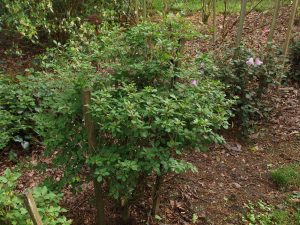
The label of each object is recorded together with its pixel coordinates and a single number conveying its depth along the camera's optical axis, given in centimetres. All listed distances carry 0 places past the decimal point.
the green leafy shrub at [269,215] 240
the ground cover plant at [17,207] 136
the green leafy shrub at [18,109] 297
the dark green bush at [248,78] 328
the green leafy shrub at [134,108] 165
